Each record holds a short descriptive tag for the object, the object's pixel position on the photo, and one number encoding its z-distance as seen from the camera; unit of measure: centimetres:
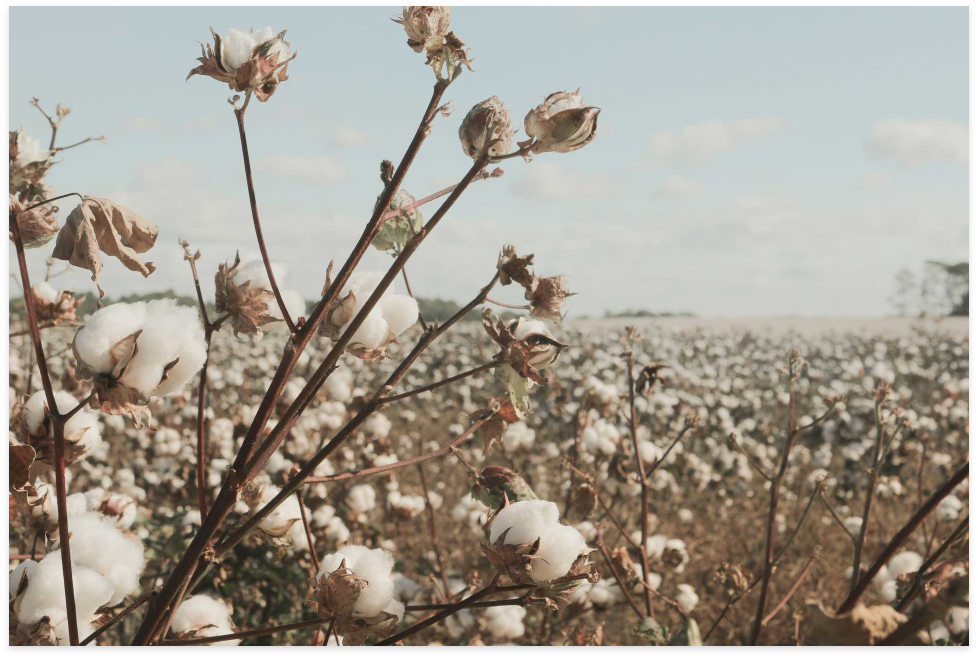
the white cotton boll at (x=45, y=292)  135
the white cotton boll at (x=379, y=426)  281
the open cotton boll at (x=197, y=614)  91
